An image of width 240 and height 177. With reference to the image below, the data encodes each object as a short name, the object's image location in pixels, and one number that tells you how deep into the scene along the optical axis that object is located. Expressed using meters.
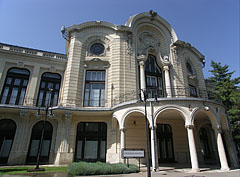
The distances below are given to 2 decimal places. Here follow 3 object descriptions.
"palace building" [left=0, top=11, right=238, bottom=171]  13.79
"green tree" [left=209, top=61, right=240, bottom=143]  17.83
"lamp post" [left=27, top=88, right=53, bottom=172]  10.79
